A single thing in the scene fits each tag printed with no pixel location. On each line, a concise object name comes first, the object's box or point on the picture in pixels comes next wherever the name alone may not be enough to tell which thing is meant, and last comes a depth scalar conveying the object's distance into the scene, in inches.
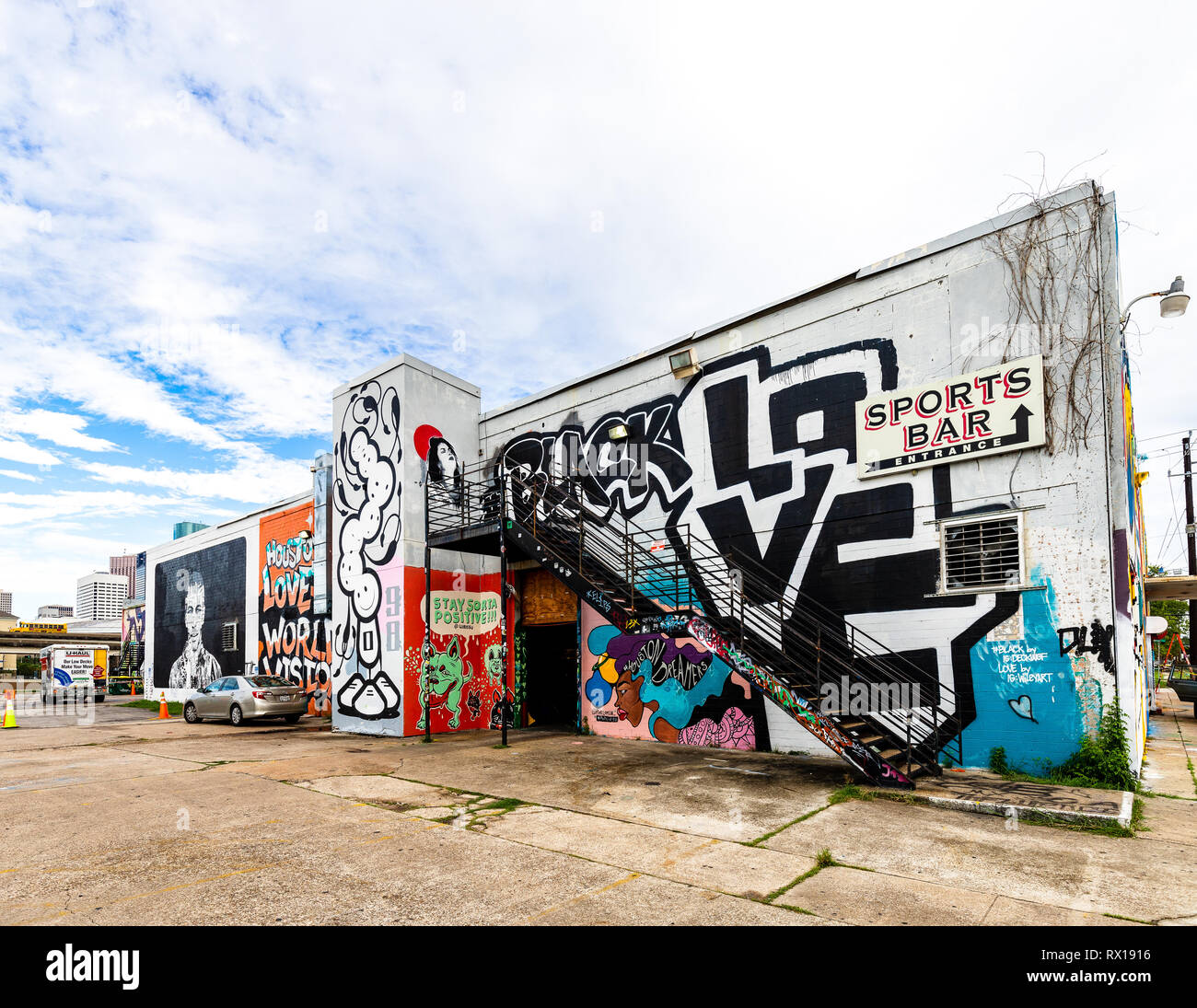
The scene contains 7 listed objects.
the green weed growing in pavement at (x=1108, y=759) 327.0
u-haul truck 1256.7
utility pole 1092.5
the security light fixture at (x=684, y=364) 514.6
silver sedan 694.5
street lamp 353.7
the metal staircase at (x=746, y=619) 358.0
